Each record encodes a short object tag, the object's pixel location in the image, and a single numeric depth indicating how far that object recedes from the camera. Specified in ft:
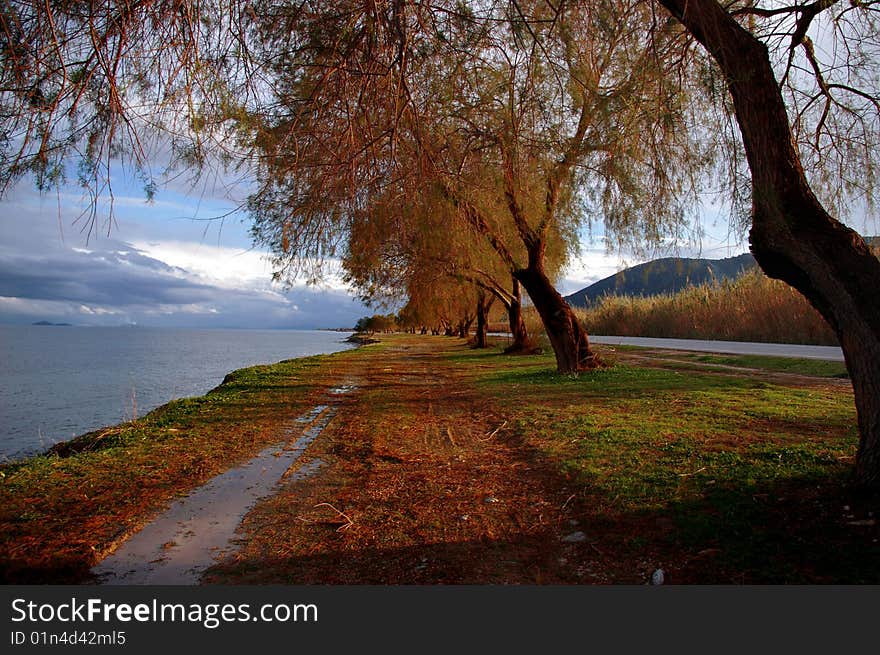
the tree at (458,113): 13.17
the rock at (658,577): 9.20
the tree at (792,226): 11.46
